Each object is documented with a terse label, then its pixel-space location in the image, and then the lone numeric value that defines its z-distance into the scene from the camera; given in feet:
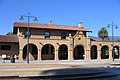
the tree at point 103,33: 124.43
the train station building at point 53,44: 67.37
